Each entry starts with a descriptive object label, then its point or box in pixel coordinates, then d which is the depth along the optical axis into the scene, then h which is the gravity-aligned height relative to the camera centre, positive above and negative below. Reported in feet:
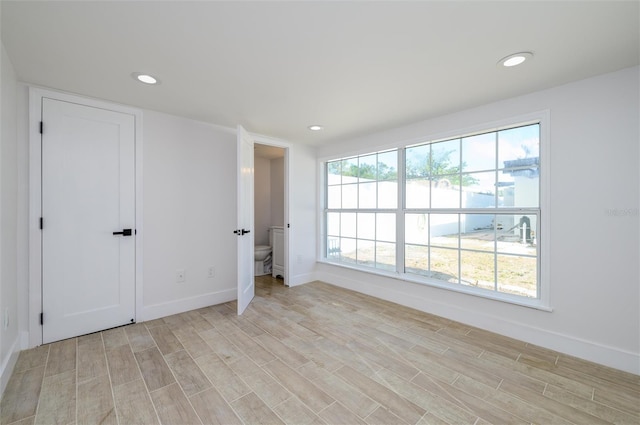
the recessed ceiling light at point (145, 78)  6.98 +3.56
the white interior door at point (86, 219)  7.91 -0.22
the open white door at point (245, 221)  10.11 -0.38
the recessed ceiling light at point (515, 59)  6.02 +3.51
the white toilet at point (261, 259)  15.71 -2.85
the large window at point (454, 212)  8.52 -0.02
